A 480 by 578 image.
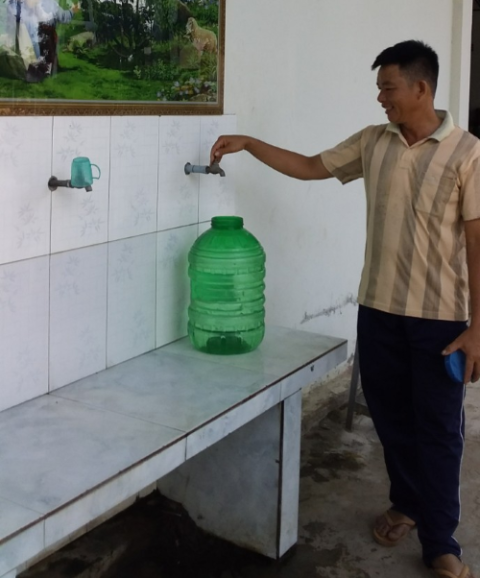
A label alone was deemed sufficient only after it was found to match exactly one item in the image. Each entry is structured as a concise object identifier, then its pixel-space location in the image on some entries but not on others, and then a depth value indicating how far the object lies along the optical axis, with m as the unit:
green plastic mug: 1.95
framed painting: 1.86
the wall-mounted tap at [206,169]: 2.43
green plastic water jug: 2.46
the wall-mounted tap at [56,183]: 1.98
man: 2.20
